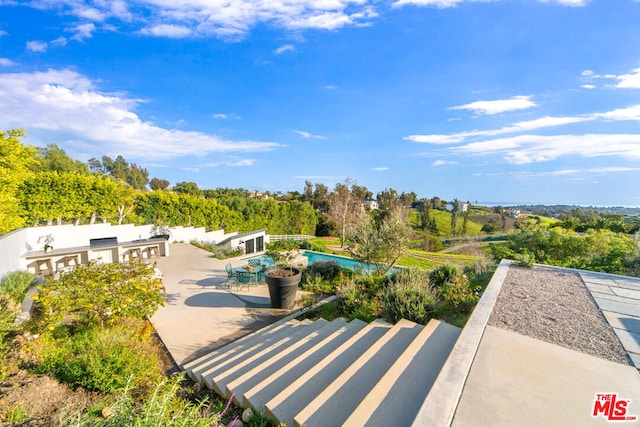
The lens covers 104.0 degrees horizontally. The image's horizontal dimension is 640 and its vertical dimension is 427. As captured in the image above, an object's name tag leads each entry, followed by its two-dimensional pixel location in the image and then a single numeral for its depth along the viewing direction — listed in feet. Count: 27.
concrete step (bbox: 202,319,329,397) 10.30
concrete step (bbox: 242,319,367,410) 8.50
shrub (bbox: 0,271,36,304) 18.35
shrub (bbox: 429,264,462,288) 21.66
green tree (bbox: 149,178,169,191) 129.39
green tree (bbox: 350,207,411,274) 24.39
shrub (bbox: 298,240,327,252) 50.80
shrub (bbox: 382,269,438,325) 14.24
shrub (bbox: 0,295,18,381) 9.70
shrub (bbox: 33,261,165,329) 12.09
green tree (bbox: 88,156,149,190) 146.51
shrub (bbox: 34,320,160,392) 9.37
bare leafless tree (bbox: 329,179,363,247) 83.92
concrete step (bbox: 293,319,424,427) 6.81
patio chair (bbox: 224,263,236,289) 25.82
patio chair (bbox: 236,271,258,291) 24.72
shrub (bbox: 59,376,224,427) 5.30
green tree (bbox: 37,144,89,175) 65.62
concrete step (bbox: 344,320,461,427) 6.54
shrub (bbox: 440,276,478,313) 16.33
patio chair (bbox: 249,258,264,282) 27.96
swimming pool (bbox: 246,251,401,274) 34.51
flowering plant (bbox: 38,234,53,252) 33.50
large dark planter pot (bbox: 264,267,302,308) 19.21
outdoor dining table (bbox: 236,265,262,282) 24.71
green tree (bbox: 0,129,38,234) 24.35
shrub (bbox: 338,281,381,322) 16.63
